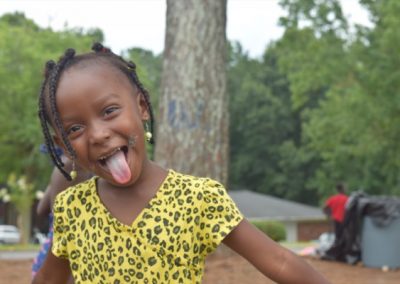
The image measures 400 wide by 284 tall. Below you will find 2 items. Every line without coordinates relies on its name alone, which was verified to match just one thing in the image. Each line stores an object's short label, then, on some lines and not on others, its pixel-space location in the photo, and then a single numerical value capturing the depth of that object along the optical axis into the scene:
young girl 2.19
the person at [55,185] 4.41
